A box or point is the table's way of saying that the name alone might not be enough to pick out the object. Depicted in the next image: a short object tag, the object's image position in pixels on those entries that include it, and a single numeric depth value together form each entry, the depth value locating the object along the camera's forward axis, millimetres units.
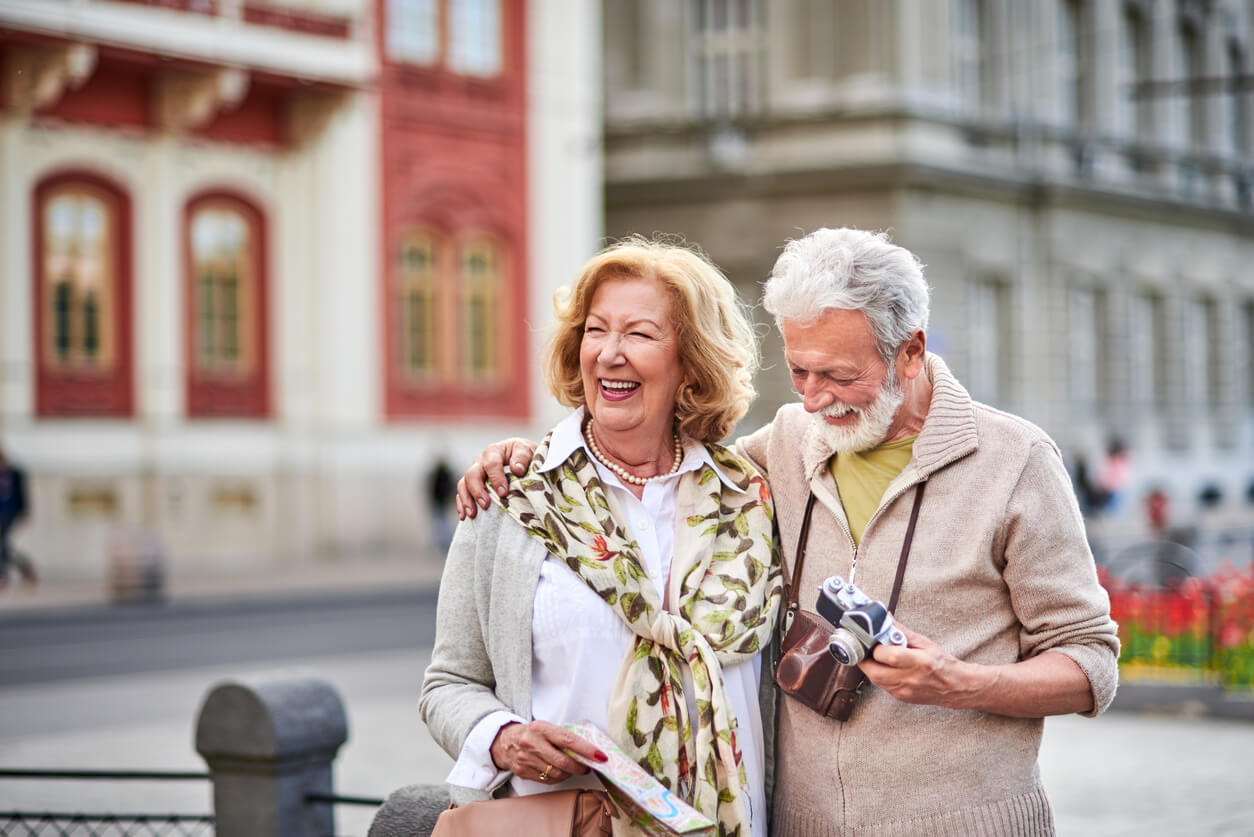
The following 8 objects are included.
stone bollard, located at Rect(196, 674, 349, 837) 5926
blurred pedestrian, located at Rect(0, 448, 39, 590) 21469
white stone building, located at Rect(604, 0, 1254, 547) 31391
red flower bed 11352
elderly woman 3311
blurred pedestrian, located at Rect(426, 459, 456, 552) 25750
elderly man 3289
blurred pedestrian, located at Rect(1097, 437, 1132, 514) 27078
